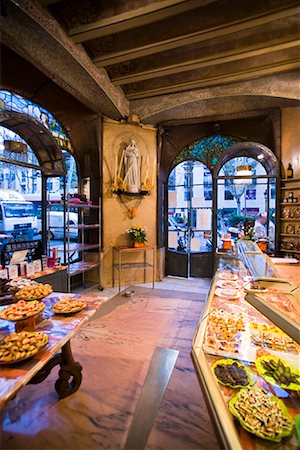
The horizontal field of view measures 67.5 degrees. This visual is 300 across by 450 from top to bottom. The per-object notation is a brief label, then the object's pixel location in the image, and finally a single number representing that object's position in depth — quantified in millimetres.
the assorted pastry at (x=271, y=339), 1431
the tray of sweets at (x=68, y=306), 1852
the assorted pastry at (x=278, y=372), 1165
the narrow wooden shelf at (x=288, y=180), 4565
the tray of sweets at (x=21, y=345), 1271
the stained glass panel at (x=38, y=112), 3730
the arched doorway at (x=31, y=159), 3218
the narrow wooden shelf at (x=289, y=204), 4586
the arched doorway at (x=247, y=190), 5028
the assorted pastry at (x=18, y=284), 2161
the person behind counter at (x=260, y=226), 5137
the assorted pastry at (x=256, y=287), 1508
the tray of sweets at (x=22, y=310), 1571
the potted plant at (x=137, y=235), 5020
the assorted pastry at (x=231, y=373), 1170
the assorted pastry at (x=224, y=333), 1413
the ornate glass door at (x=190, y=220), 5734
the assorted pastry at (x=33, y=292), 1888
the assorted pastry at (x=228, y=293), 2140
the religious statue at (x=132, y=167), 5062
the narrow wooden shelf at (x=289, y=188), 4590
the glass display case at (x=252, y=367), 933
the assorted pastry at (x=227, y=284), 2398
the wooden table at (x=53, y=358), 1171
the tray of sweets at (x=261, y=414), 916
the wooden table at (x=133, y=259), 4996
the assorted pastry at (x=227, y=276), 2662
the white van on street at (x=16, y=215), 3252
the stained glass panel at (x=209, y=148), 5464
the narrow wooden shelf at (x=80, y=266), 4305
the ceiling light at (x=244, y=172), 5094
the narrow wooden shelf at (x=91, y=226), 4316
